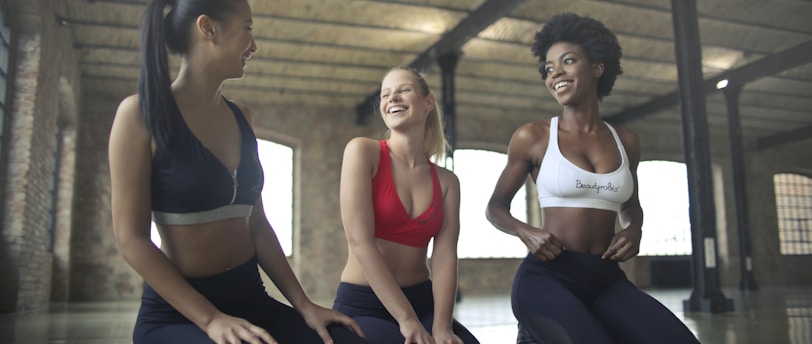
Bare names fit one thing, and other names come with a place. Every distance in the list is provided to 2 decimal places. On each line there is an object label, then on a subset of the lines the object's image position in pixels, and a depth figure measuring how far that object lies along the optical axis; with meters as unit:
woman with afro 2.04
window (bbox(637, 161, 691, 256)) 16.00
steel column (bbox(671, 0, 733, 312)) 6.99
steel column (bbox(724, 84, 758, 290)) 12.51
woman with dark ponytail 1.39
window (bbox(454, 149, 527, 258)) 14.67
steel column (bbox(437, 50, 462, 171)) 9.98
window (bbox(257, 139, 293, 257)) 13.50
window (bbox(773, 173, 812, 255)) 16.66
